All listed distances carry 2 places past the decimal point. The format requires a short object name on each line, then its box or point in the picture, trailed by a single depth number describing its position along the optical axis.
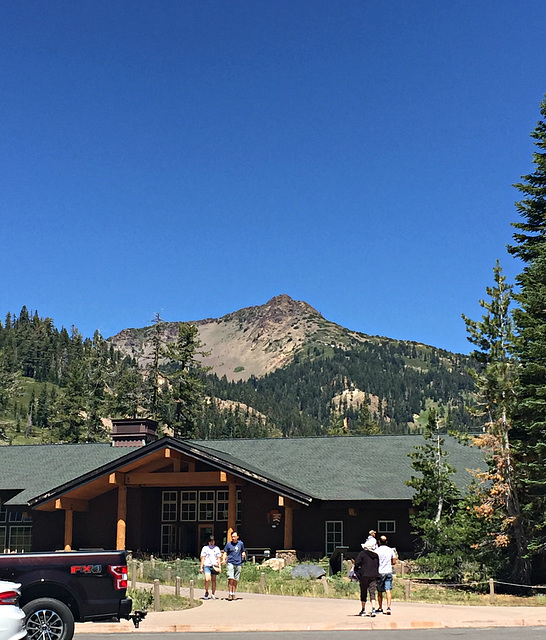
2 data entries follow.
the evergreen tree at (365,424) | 95.50
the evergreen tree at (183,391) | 65.81
